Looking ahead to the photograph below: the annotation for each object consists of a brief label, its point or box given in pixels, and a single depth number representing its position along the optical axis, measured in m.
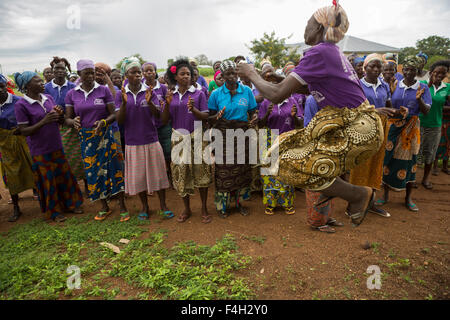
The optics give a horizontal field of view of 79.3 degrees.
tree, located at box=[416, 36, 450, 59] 38.47
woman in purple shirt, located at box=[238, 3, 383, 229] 2.32
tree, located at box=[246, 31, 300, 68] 24.12
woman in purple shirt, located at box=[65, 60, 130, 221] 4.19
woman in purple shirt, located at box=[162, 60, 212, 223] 4.06
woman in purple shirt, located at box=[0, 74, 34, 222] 4.52
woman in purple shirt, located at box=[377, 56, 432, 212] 4.23
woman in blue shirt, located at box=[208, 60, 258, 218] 4.09
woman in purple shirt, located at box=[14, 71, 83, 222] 4.13
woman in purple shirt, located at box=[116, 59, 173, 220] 4.03
